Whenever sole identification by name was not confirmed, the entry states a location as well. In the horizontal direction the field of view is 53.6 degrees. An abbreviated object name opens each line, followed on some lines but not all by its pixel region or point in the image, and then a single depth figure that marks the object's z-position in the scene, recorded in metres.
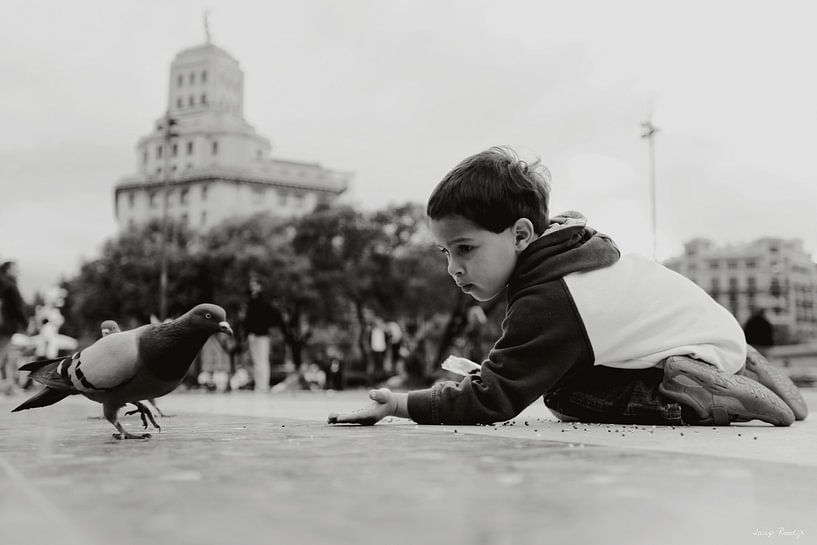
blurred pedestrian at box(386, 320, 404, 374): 26.08
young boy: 2.85
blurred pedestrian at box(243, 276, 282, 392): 12.31
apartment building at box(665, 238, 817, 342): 102.44
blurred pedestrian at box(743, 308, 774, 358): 11.68
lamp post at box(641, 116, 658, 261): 21.06
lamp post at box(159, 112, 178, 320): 25.56
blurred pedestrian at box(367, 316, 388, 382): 22.30
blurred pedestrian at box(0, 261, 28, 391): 11.47
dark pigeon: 2.53
